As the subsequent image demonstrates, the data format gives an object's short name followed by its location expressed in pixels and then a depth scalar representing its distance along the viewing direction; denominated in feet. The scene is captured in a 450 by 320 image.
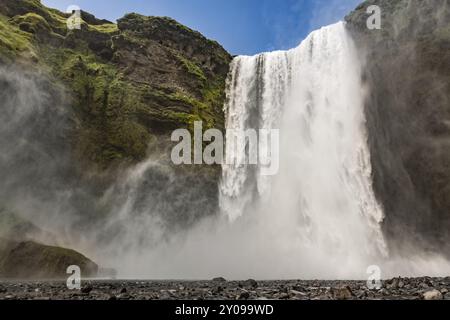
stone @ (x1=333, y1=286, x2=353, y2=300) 35.40
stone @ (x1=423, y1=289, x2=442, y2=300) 33.04
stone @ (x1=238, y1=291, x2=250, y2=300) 35.88
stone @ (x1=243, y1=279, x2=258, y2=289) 50.51
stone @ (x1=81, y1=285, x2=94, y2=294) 40.95
